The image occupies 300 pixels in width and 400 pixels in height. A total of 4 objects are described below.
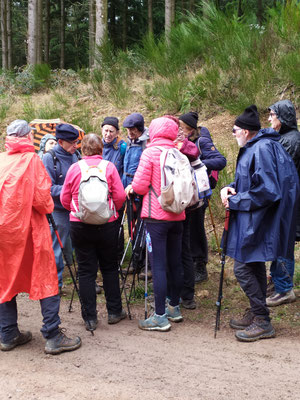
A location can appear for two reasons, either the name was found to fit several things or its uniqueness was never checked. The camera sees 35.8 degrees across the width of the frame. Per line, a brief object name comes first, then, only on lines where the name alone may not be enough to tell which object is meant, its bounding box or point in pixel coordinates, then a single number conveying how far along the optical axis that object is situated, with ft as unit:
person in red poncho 13.28
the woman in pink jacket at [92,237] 14.89
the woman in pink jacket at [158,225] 14.96
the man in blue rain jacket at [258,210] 13.80
